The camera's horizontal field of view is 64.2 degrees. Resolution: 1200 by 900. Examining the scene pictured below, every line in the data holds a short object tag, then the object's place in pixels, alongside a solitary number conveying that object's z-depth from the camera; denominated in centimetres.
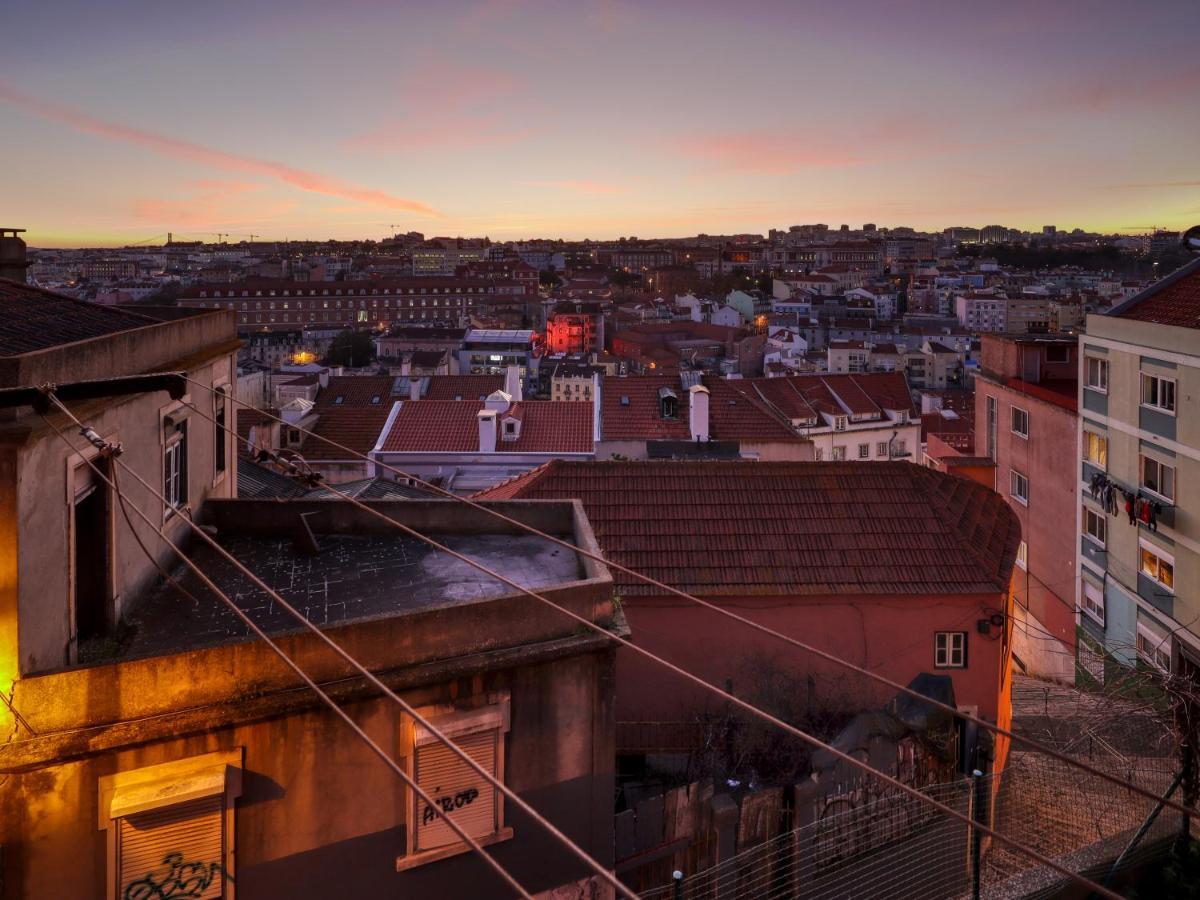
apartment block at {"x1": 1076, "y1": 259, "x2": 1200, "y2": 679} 1709
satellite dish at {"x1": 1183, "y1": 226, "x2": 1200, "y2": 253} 1933
